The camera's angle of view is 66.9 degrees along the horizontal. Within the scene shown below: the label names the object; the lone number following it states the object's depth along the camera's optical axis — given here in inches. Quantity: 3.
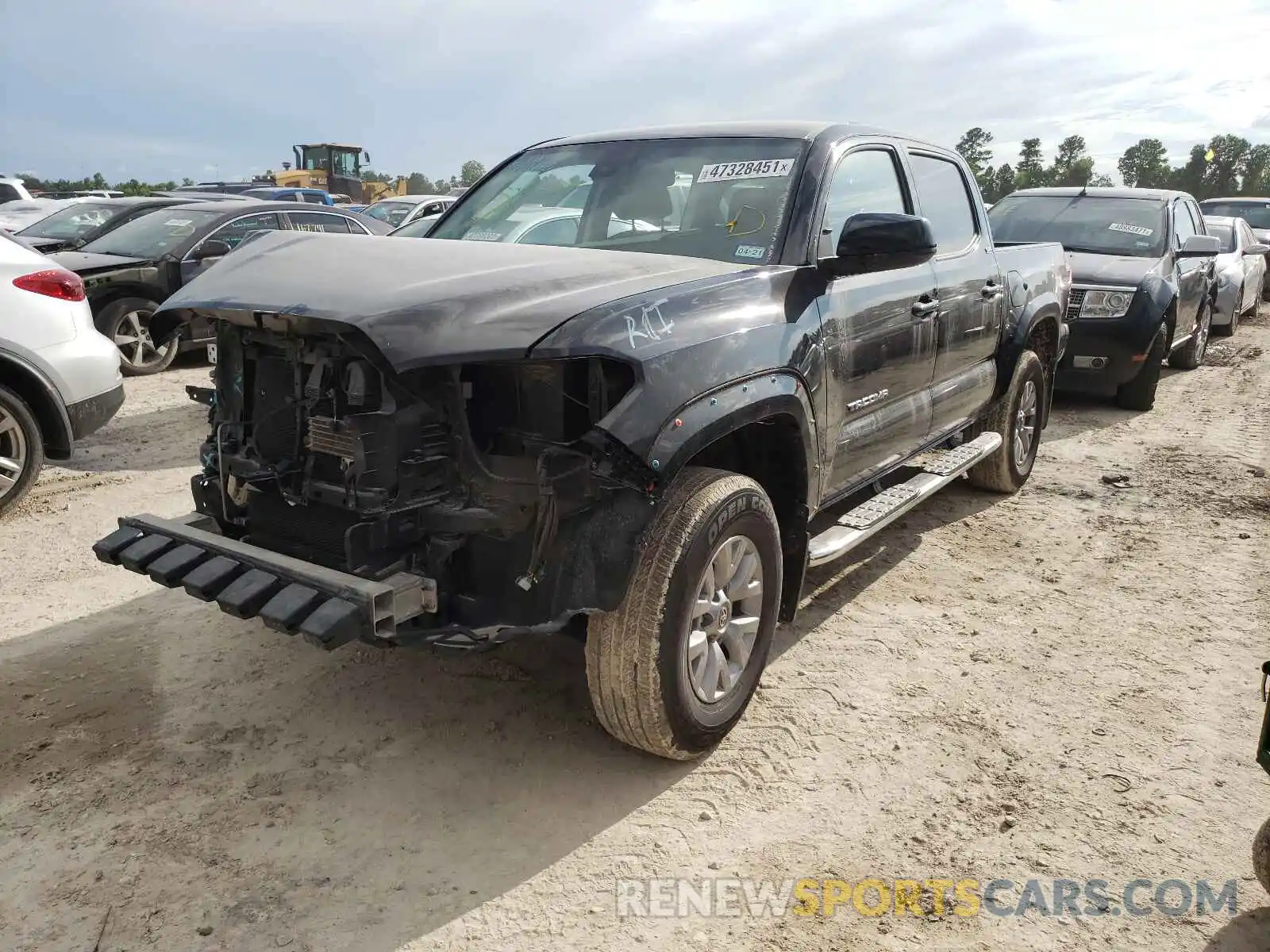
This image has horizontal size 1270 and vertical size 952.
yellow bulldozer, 1210.0
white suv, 199.6
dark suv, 324.2
